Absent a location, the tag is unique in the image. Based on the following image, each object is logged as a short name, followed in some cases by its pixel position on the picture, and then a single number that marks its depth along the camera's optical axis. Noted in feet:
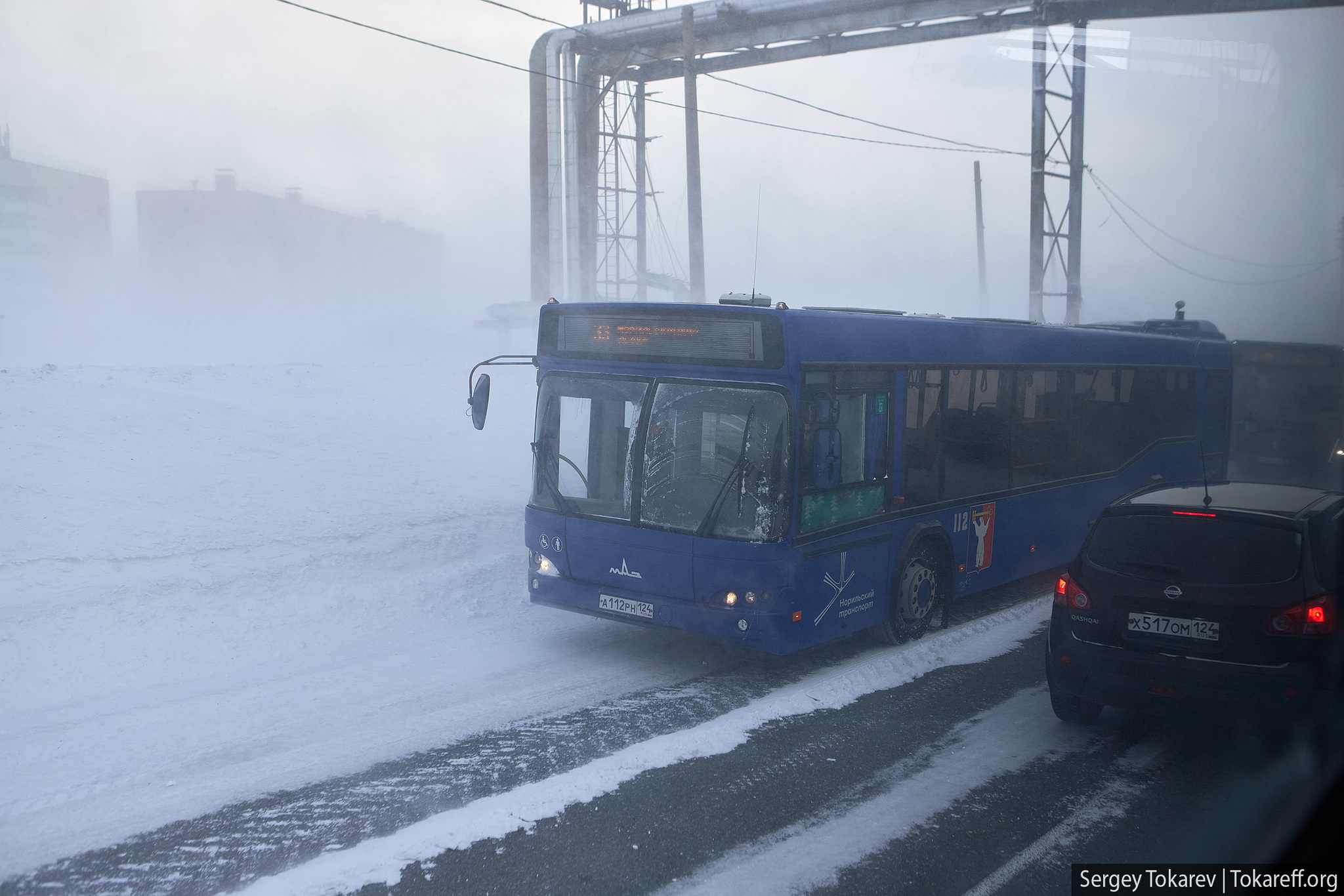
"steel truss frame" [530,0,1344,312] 77.97
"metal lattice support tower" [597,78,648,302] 94.02
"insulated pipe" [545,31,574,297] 87.25
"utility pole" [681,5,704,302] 67.77
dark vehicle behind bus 63.36
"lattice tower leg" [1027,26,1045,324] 76.69
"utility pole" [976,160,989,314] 144.97
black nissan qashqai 17.35
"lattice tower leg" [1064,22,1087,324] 78.23
